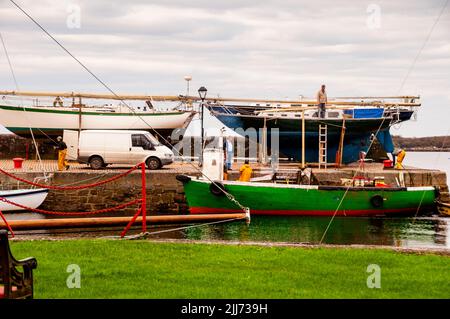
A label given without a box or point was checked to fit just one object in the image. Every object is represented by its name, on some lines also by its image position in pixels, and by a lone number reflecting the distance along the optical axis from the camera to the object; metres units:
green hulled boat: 30.44
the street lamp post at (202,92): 36.19
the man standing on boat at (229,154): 38.08
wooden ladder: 40.54
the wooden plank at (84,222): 16.97
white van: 37.41
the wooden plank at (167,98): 44.72
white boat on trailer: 46.16
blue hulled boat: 43.41
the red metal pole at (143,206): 16.52
